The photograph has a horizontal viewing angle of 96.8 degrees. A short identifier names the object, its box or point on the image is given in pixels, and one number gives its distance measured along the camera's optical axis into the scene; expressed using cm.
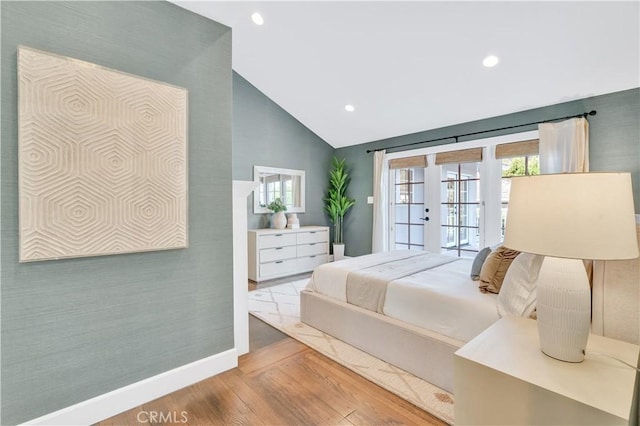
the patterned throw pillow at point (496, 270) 184
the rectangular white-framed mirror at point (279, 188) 467
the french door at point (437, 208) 406
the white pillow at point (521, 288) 152
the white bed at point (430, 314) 130
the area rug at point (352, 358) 168
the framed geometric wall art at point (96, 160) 135
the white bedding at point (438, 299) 169
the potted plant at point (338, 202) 536
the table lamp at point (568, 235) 97
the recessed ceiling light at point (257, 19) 284
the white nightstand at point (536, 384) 92
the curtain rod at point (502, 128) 303
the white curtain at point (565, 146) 299
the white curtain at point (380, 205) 486
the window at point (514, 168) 348
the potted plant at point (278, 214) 462
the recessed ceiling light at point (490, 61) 272
